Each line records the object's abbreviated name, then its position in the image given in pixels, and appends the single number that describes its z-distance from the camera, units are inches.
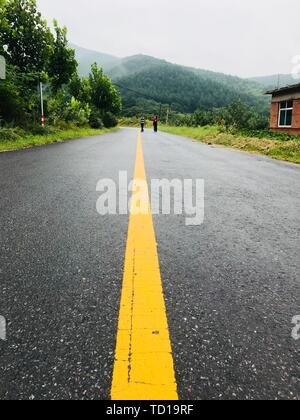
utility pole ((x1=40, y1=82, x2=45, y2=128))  653.5
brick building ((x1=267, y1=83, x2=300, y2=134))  883.4
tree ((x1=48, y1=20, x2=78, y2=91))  828.6
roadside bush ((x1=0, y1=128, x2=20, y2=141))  440.1
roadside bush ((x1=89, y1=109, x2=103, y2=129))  1222.7
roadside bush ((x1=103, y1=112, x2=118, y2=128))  1540.4
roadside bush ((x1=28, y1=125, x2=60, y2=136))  574.6
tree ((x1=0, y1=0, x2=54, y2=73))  603.5
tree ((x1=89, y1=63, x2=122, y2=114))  1557.6
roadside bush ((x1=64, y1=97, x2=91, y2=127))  905.5
